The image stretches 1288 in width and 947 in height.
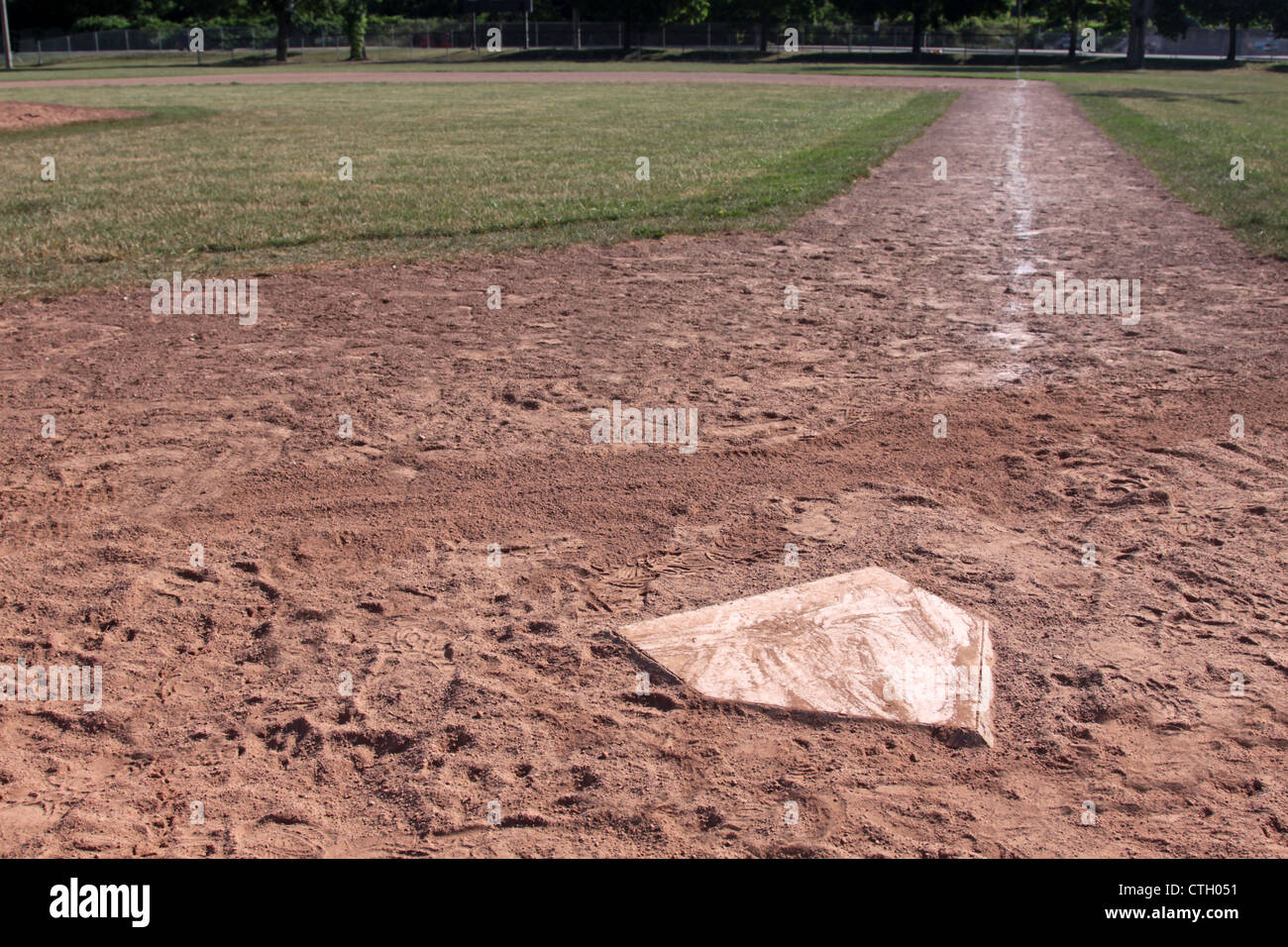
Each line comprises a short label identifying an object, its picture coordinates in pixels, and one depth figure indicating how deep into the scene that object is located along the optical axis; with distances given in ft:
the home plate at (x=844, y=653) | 11.48
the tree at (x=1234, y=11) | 203.62
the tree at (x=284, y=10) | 213.05
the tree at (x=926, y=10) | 221.25
